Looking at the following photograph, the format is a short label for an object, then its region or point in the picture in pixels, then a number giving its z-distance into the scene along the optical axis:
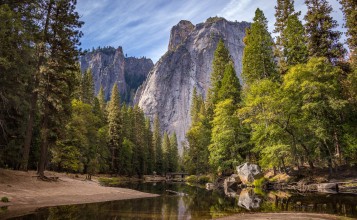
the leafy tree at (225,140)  36.31
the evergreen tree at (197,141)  48.47
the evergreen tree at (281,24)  35.19
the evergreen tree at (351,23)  25.75
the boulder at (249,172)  30.41
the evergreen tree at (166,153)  95.66
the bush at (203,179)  53.53
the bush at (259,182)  29.63
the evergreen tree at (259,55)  35.94
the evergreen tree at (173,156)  103.62
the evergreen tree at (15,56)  14.45
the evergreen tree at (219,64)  49.62
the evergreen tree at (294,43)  33.12
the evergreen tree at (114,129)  60.09
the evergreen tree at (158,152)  91.12
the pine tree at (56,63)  22.86
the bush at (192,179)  61.50
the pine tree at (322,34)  29.72
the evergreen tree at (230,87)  42.12
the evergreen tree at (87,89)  58.00
